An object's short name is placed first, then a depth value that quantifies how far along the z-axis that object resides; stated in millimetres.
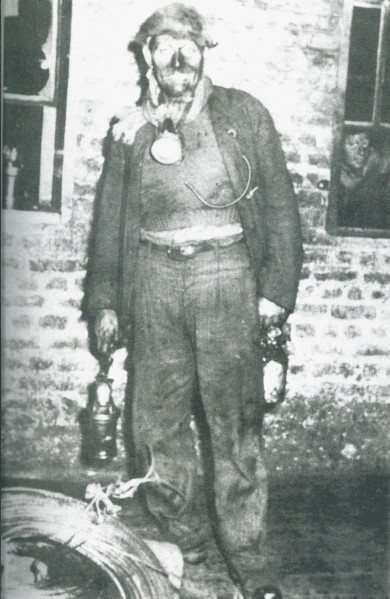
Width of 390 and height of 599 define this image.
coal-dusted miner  2287
